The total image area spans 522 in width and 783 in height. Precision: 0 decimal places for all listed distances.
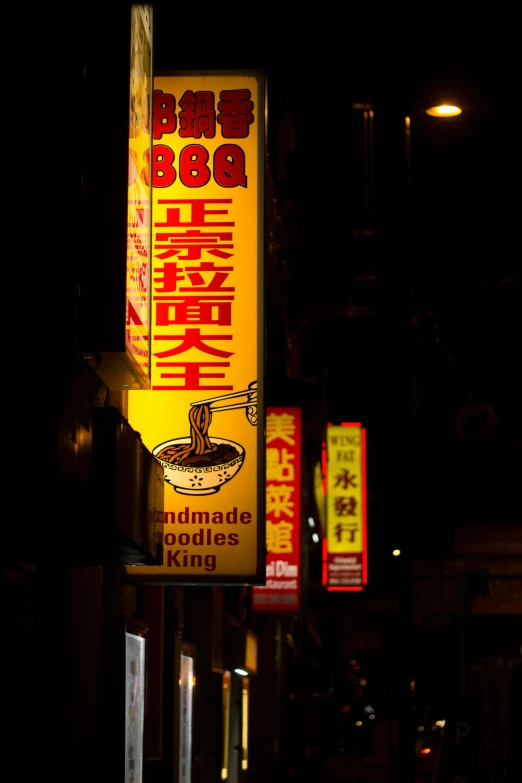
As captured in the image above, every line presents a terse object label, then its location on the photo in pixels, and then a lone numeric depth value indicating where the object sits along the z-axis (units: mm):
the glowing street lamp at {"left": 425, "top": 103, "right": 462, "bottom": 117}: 14828
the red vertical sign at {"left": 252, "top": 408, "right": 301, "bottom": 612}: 18625
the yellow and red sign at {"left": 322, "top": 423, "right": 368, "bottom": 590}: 26094
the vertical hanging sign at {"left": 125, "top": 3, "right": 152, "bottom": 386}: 6898
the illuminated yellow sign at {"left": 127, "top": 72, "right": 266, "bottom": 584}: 8477
